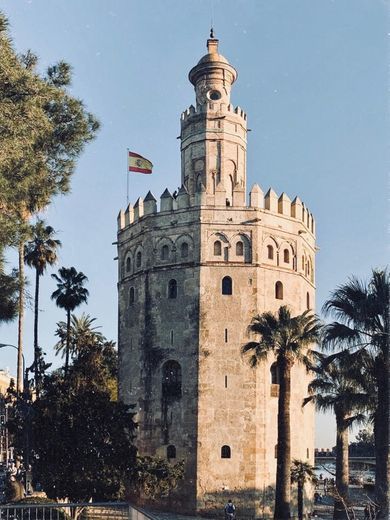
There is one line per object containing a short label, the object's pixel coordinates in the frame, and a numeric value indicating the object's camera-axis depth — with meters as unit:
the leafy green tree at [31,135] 17.27
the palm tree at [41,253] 41.34
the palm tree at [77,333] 47.38
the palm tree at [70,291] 43.34
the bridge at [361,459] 99.44
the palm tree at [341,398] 20.06
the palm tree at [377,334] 18.41
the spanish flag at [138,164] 41.44
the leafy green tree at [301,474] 34.69
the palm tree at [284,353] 28.34
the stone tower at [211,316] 36.28
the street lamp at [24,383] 26.50
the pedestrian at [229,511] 33.16
